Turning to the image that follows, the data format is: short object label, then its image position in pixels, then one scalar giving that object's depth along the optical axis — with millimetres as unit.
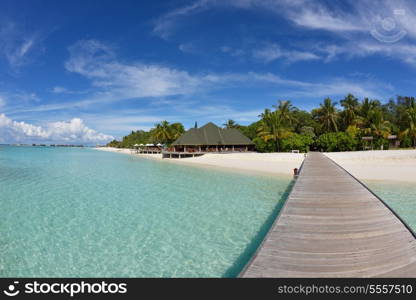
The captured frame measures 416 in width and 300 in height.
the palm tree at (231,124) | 64562
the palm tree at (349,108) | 43656
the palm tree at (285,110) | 46703
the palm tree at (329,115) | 44625
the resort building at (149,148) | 66450
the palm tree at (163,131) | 62438
